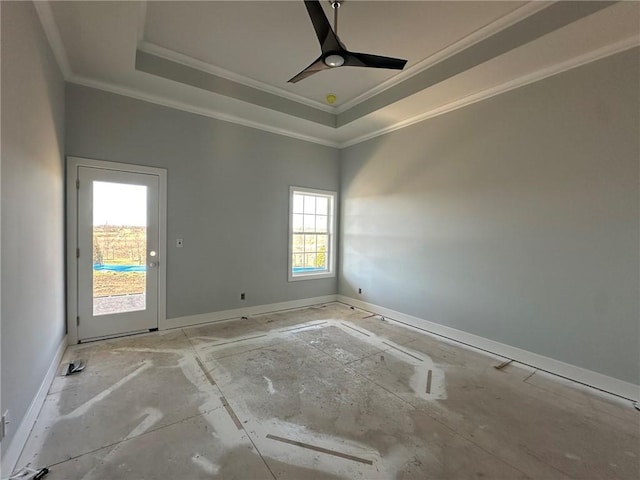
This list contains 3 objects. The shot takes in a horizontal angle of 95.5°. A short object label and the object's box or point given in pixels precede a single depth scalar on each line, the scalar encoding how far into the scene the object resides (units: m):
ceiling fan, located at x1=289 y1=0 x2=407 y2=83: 2.12
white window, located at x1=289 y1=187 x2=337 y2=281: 5.31
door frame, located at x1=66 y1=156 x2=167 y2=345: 3.38
